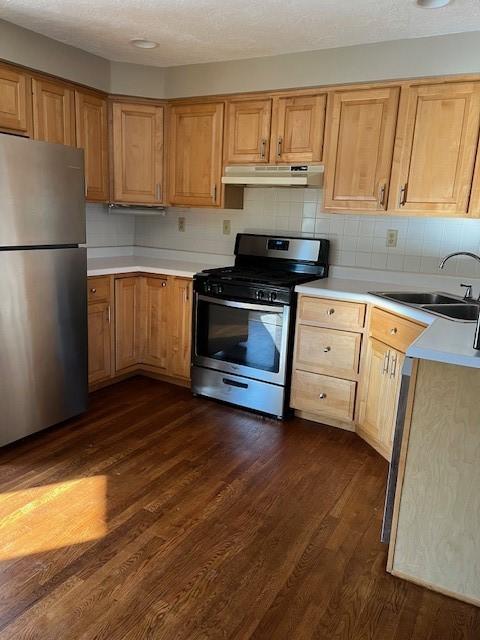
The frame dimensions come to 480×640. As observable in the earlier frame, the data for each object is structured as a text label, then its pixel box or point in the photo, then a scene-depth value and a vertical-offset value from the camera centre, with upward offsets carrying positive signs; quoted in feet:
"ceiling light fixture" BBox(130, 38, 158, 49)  10.09 +3.53
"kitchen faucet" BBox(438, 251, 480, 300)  8.62 -1.09
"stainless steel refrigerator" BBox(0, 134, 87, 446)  8.07 -1.31
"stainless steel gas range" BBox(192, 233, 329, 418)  10.29 -2.22
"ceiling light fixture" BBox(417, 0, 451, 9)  7.43 +3.44
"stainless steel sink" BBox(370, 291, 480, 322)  8.14 -1.30
